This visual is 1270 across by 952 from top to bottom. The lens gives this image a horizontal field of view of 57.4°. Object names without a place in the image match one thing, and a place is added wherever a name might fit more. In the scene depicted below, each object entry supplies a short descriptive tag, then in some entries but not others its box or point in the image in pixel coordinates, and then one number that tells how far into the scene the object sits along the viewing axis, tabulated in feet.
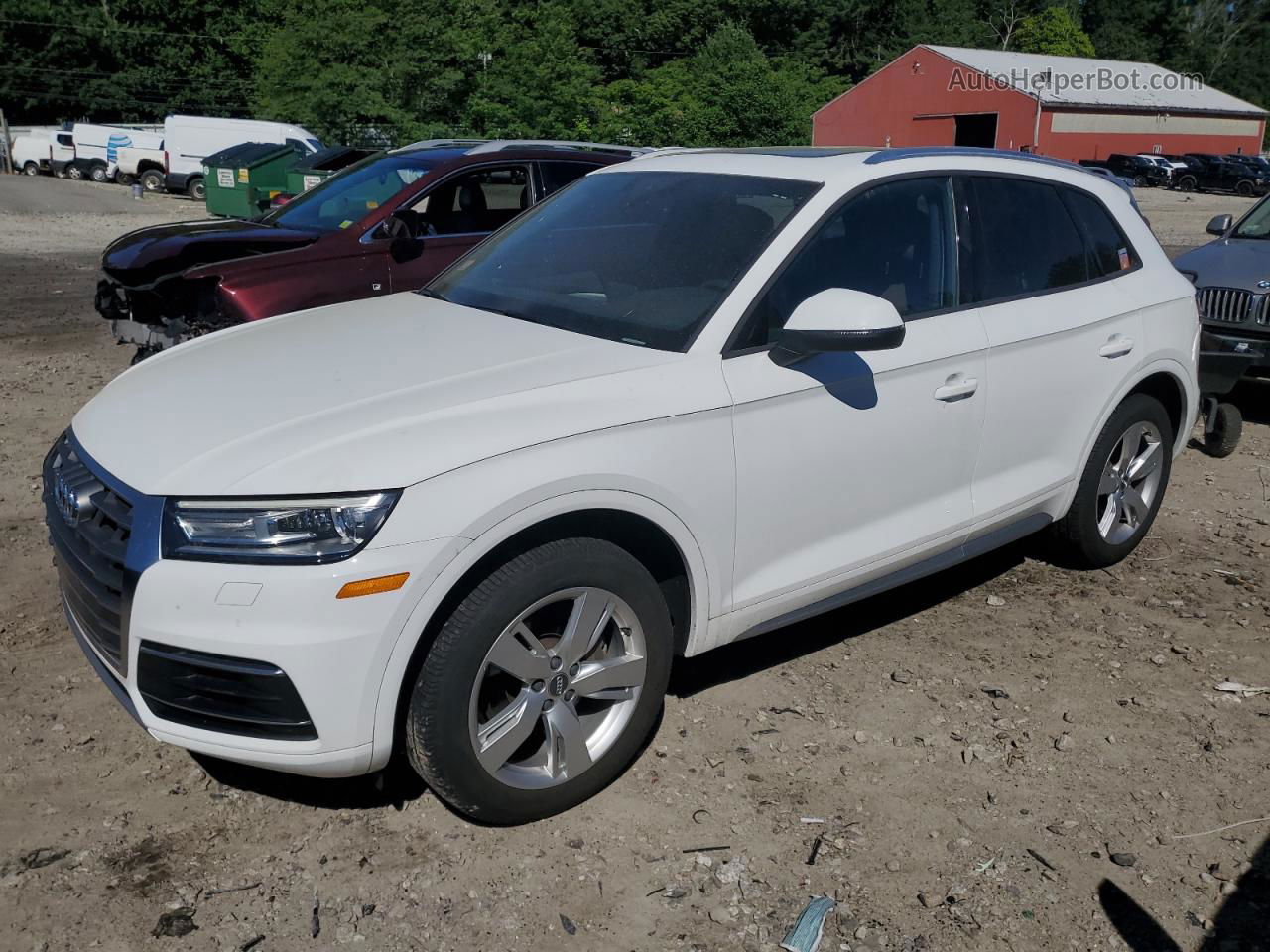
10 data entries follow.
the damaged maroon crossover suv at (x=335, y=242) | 23.72
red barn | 173.06
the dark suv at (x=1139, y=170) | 154.10
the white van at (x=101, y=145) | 120.26
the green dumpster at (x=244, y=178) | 71.87
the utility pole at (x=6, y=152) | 144.23
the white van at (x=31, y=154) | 139.13
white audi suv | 9.12
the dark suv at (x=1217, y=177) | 146.92
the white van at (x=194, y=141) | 101.50
